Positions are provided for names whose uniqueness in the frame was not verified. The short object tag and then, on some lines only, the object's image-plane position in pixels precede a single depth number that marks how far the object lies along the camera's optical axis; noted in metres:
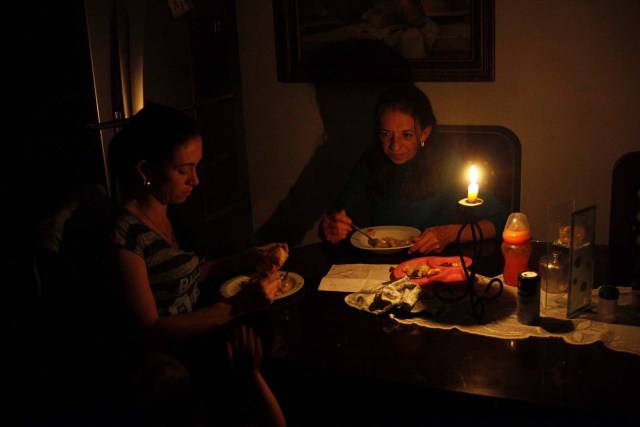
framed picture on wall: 3.20
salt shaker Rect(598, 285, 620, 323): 1.75
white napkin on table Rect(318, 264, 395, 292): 2.05
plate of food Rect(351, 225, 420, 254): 2.29
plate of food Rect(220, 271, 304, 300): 1.99
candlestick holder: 1.78
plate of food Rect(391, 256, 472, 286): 1.99
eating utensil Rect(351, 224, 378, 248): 2.36
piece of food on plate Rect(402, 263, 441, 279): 2.04
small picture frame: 1.73
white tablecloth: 1.67
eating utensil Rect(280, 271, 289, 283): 2.07
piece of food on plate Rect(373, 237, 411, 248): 2.32
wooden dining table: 1.46
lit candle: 1.72
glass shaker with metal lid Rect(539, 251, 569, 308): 1.90
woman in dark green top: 2.66
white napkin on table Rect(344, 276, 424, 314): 1.86
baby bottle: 1.95
